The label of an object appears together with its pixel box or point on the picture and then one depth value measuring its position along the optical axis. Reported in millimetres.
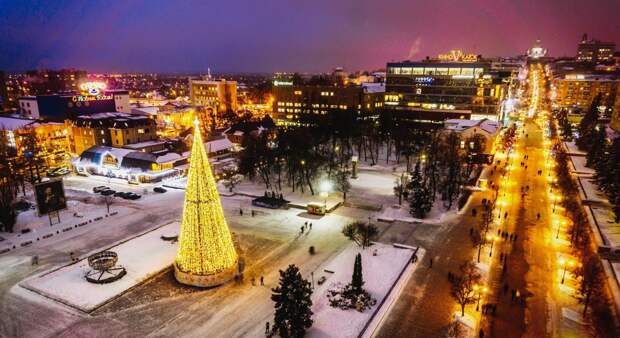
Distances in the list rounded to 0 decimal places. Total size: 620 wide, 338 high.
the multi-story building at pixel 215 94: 146500
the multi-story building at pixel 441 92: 105000
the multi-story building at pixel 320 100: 117125
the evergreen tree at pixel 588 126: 77688
